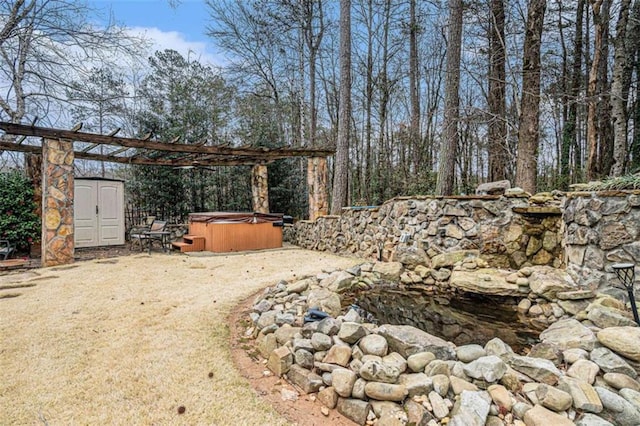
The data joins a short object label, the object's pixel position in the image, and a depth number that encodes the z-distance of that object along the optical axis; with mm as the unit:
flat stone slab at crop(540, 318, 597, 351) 2139
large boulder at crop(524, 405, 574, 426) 1480
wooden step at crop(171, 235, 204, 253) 7603
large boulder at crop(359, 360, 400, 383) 1835
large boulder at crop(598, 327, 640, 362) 1941
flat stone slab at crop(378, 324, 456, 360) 2076
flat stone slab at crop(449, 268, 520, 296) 3641
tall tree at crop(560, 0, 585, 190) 8266
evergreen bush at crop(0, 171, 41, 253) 6992
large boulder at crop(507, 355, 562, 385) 1779
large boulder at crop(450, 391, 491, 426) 1541
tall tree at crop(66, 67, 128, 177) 8141
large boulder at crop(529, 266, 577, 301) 3242
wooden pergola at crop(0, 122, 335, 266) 5941
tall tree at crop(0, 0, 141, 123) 6895
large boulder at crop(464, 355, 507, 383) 1802
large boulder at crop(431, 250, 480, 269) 4512
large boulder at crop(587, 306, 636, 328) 2407
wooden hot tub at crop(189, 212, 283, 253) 7711
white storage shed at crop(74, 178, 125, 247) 8109
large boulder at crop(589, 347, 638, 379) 1842
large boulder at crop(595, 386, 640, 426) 1556
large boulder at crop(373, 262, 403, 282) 4344
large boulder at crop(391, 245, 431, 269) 4805
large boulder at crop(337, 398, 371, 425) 1704
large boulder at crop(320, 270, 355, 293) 3817
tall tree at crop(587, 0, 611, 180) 5367
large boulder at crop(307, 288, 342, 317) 2984
